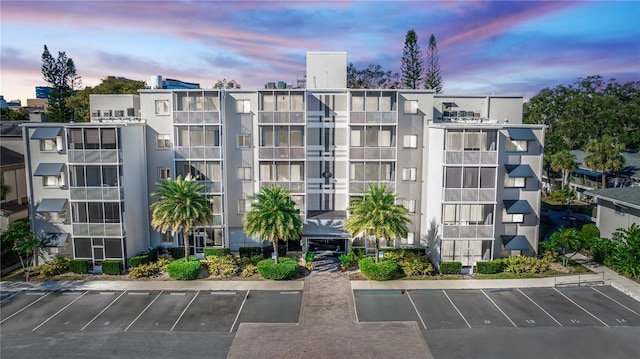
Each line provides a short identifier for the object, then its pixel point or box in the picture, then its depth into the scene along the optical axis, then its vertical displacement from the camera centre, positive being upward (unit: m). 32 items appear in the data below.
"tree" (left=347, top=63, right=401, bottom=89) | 78.86 +15.02
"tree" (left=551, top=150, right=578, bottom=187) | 59.47 -1.15
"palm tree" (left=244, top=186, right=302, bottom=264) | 31.98 -5.06
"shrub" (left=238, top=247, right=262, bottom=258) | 36.72 -8.68
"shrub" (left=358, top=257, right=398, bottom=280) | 32.06 -9.02
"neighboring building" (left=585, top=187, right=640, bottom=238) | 35.19 -4.88
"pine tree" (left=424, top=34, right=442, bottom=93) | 70.74 +14.03
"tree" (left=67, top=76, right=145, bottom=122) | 61.44 +9.57
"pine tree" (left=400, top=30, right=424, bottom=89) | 68.88 +15.49
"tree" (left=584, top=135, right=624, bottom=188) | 52.94 -0.38
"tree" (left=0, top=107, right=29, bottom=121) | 77.00 +7.54
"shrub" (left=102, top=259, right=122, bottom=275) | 33.54 -9.19
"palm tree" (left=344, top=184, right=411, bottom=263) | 31.67 -4.94
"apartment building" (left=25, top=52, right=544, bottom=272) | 33.62 -0.53
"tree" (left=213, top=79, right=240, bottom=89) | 76.04 +13.14
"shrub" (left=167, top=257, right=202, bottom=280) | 32.44 -9.20
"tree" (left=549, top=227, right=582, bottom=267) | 33.39 -7.04
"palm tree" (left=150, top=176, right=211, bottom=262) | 32.53 -4.26
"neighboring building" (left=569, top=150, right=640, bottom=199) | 54.79 -3.16
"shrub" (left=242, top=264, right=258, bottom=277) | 33.28 -9.46
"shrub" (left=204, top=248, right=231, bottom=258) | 36.56 -8.70
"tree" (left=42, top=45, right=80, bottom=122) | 68.75 +11.89
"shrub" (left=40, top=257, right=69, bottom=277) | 33.16 -9.16
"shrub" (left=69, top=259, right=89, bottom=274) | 33.78 -9.18
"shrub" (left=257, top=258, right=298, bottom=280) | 32.41 -9.13
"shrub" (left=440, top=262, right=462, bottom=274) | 33.31 -9.15
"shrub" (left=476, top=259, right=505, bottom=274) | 33.38 -9.17
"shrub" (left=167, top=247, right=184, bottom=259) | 36.97 -8.80
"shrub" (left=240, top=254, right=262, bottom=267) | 35.00 -9.10
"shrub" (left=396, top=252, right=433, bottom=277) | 33.22 -9.17
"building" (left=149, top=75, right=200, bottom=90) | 42.22 +7.64
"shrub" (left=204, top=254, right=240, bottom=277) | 33.34 -9.19
